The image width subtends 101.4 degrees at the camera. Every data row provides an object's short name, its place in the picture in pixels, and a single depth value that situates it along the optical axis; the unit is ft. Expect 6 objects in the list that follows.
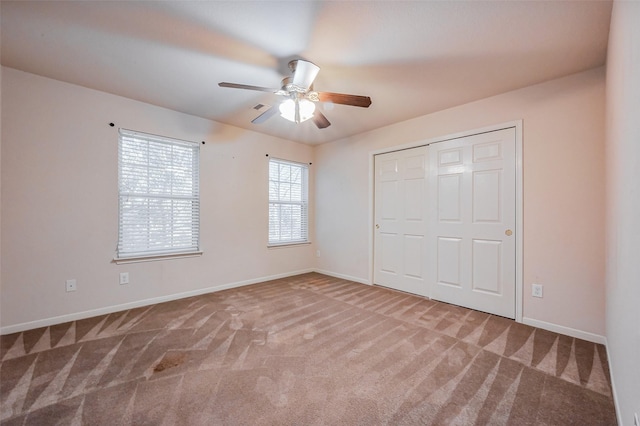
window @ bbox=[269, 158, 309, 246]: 14.76
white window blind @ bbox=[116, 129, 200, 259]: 10.09
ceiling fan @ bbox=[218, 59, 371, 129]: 7.11
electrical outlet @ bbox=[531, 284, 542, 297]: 8.53
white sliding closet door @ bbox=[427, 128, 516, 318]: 9.25
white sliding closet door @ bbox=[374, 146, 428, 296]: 11.70
